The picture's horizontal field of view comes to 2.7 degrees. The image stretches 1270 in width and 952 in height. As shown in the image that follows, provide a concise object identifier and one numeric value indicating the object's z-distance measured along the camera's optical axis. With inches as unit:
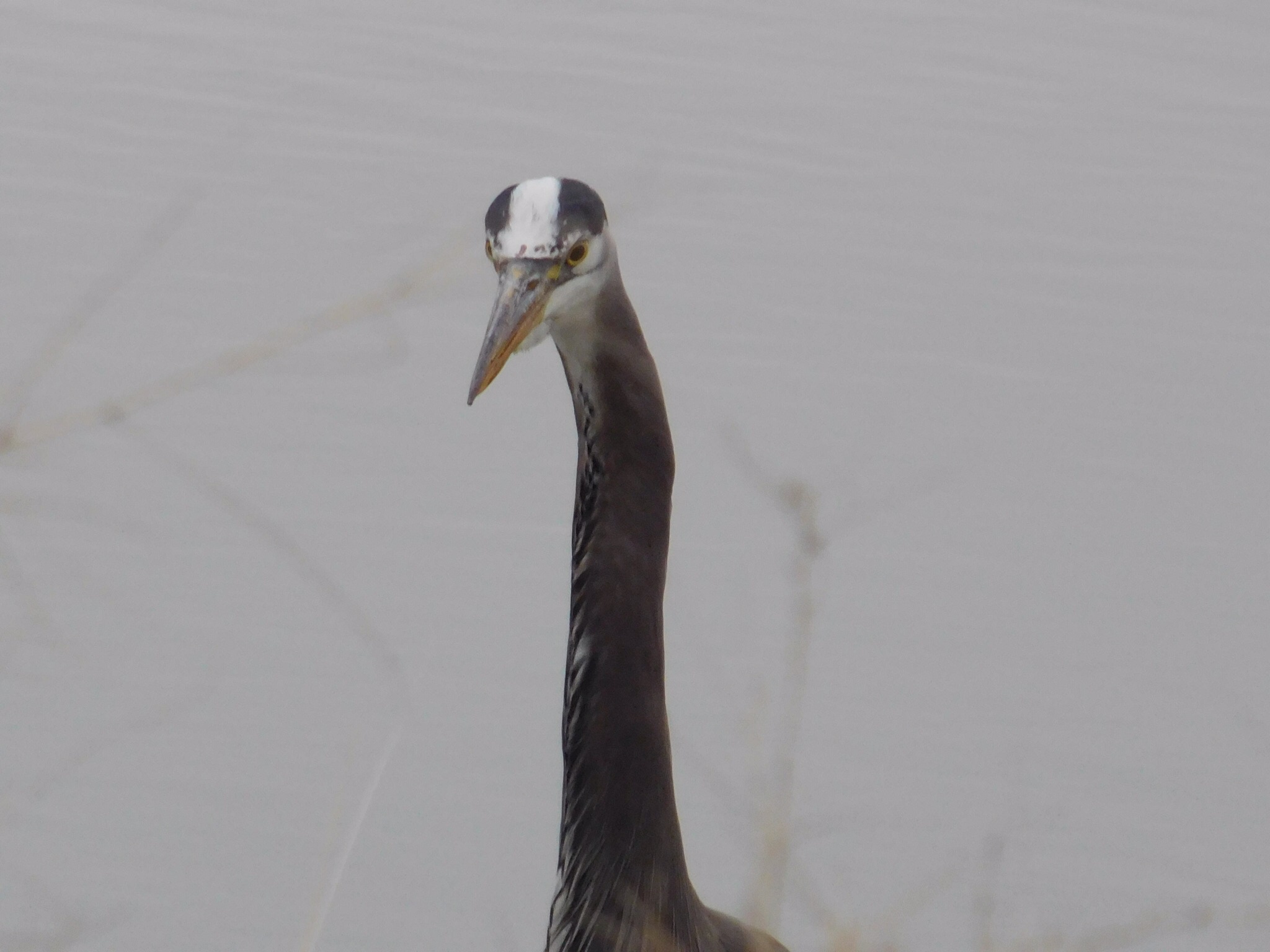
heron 421.6
